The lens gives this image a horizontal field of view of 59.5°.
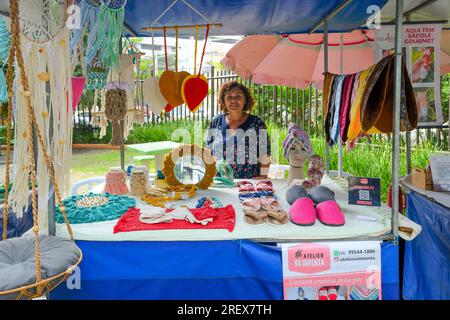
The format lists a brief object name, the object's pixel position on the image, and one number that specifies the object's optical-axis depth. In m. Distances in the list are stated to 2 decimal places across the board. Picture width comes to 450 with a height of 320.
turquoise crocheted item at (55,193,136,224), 1.70
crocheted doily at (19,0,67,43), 1.35
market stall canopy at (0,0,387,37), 2.35
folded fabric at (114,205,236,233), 1.60
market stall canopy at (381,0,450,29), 2.48
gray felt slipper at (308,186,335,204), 1.78
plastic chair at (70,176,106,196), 2.53
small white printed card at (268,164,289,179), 3.42
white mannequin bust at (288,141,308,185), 2.35
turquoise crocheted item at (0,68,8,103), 1.89
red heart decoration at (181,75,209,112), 2.37
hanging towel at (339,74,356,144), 2.02
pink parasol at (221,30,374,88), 3.69
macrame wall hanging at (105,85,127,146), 2.28
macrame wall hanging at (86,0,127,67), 1.75
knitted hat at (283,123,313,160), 2.32
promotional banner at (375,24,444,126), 2.53
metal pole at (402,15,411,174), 2.78
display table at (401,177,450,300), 1.69
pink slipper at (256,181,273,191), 2.25
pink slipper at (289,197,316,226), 1.62
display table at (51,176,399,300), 1.57
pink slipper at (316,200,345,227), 1.61
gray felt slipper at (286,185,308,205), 1.88
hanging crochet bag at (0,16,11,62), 1.89
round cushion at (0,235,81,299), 1.13
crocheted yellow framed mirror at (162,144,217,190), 2.18
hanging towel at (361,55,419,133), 1.61
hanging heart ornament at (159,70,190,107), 2.42
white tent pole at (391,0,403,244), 1.49
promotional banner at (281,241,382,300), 1.53
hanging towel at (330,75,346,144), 2.11
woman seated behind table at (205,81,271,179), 3.02
